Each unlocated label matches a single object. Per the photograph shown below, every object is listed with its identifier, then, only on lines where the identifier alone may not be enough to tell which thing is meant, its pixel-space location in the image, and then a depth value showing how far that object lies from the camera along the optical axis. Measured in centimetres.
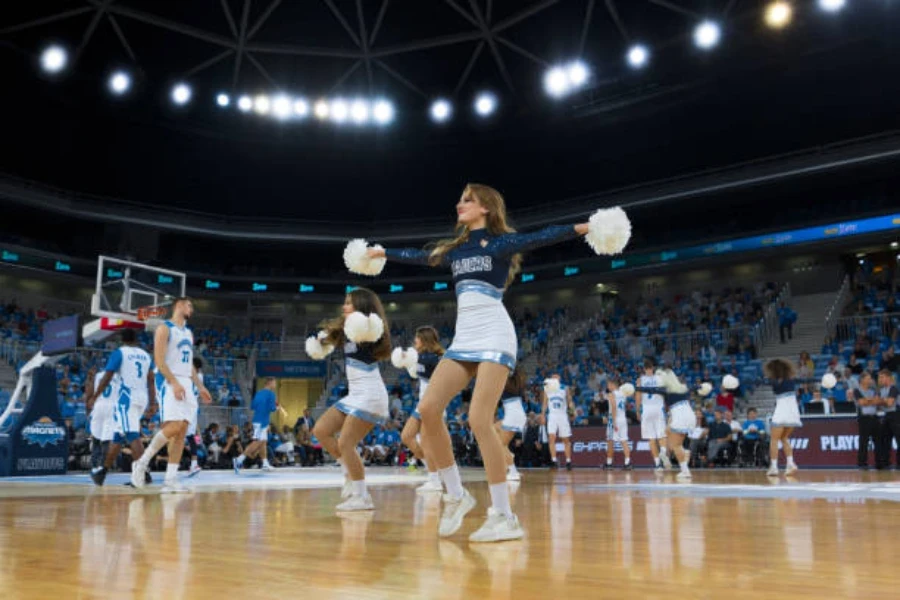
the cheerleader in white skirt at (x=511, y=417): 1195
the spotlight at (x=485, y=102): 3173
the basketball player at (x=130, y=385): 1077
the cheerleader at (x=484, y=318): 422
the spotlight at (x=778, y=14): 2459
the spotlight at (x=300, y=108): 3238
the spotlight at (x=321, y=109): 3262
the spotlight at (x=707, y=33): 2530
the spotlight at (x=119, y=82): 2903
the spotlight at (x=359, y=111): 3228
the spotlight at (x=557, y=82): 2938
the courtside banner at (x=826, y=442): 1706
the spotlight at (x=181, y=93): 3075
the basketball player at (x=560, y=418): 1844
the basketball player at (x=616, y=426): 1788
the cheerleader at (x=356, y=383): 619
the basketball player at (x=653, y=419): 1619
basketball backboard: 2259
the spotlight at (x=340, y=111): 3241
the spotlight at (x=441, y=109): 3206
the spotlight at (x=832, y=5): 2356
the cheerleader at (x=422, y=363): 834
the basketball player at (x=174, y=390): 849
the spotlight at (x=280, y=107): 3200
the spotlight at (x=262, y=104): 3206
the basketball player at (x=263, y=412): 1719
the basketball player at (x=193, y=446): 1292
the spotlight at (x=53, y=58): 2769
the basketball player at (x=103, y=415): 1137
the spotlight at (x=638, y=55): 2725
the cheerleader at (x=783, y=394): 1361
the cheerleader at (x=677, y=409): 1439
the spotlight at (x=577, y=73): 2866
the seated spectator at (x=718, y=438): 1905
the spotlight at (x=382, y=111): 3231
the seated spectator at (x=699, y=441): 1942
